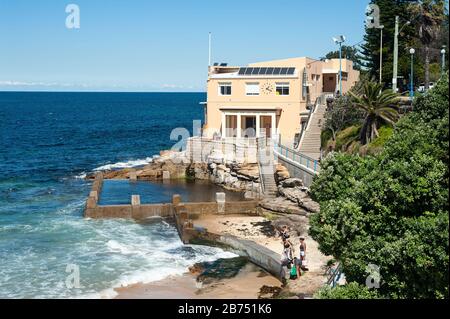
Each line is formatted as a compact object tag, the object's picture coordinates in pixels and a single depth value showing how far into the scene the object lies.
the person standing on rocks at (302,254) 23.00
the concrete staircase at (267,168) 38.59
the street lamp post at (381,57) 47.70
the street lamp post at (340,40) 42.28
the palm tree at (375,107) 33.44
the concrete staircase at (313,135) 43.41
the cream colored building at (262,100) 47.69
